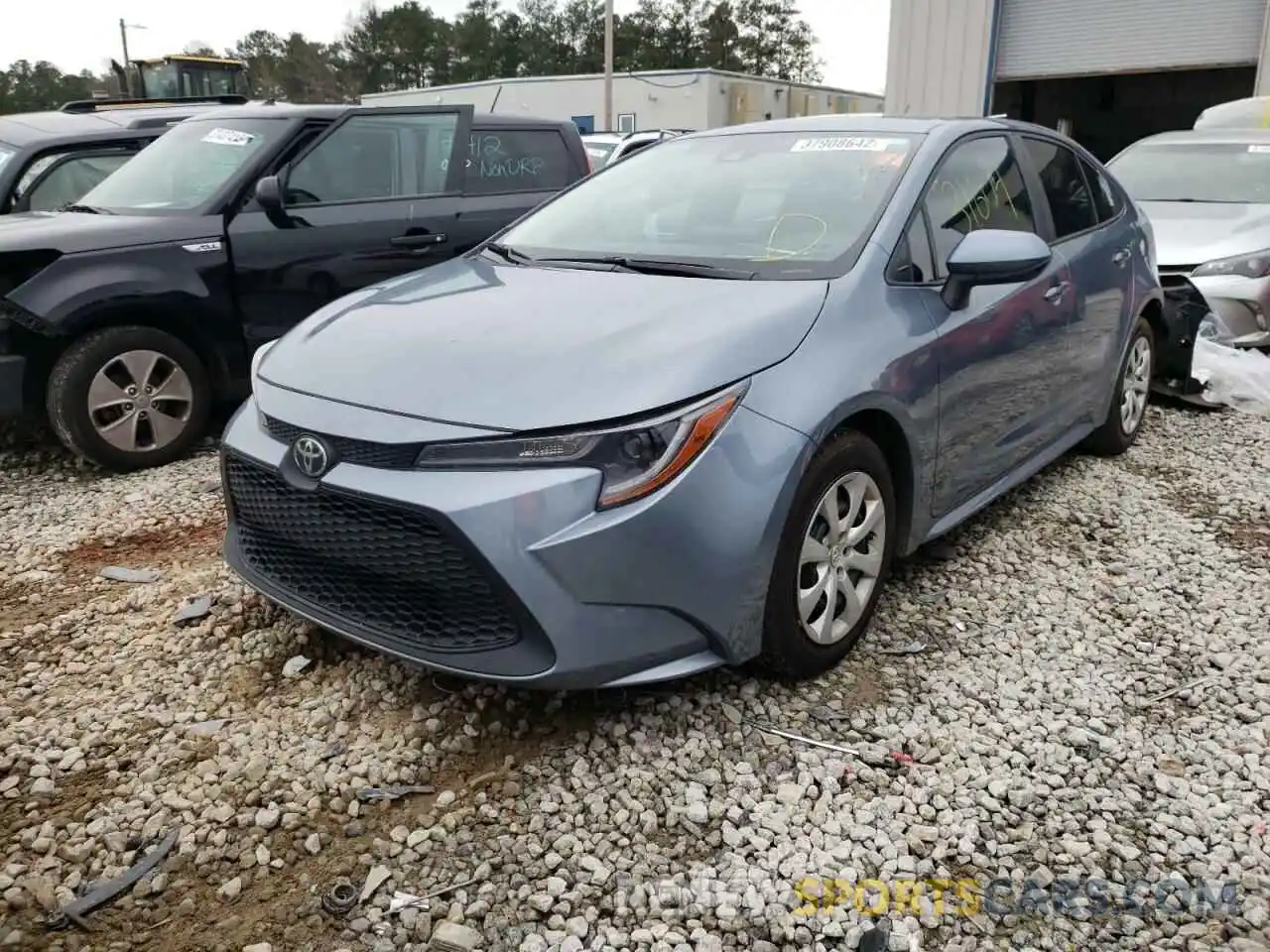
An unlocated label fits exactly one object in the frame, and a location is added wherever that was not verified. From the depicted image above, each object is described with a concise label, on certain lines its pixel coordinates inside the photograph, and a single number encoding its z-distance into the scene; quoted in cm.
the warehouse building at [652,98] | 2889
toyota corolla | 243
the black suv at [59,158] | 707
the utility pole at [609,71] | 2572
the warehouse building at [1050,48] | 1585
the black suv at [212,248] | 476
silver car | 659
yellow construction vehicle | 1820
